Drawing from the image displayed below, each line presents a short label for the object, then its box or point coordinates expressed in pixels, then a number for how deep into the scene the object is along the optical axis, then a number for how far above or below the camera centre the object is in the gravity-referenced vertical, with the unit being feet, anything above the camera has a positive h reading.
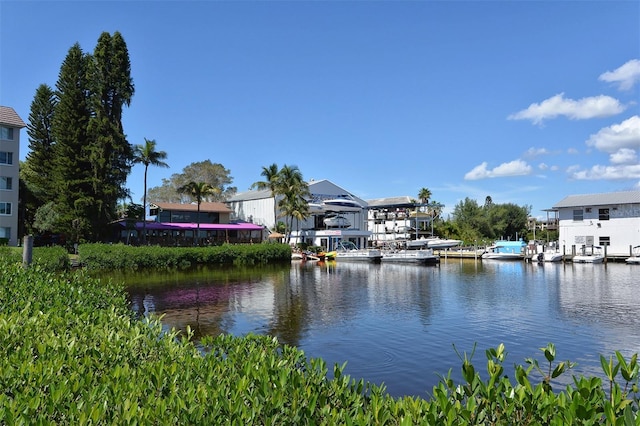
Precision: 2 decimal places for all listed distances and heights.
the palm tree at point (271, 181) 214.28 +24.92
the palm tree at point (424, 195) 308.60 +26.30
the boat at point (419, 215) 239.71 +9.96
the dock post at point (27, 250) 60.95 -1.97
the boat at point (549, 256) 172.24 -8.56
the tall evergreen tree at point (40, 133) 181.47 +40.74
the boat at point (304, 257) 188.30 -9.21
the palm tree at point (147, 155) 172.04 +30.08
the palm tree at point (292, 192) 206.59 +19.29
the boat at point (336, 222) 216.74 +5.84
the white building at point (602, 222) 174.29 +4.68
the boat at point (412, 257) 166.58 -8.43
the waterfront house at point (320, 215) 215.55 +10.02
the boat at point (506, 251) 188.14 -7.36
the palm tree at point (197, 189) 188.44 +18.71
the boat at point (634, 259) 155.84 -8.75
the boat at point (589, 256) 166.40 -8.16
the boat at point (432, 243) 214.42 -4.20
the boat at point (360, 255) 177.17 -7.98
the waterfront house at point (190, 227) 182.54 +3.35
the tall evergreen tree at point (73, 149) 148.05 +28.68
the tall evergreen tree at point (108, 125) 153.28 +37.46
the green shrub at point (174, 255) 124.67 -6.30
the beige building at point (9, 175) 146.61 +19.39
